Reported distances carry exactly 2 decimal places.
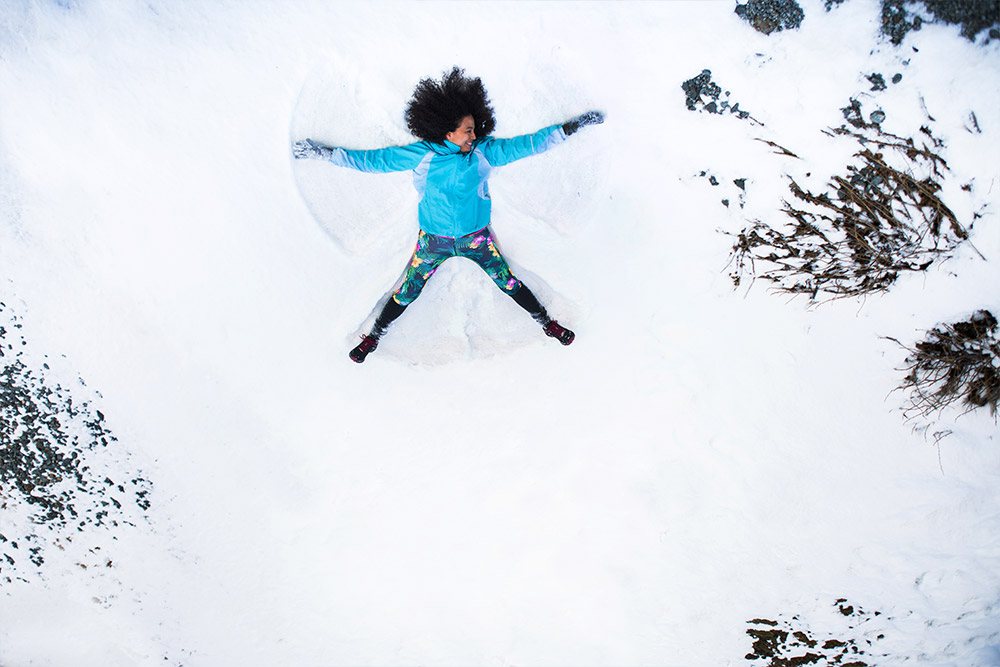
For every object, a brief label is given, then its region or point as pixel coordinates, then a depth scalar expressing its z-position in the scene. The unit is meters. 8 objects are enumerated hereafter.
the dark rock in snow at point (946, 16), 2.84
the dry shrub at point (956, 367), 3.20
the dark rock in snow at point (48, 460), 3.57
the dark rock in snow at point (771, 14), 3.01
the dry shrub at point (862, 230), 3.05
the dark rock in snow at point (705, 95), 3.15
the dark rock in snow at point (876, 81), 3.00
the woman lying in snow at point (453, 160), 2.83
